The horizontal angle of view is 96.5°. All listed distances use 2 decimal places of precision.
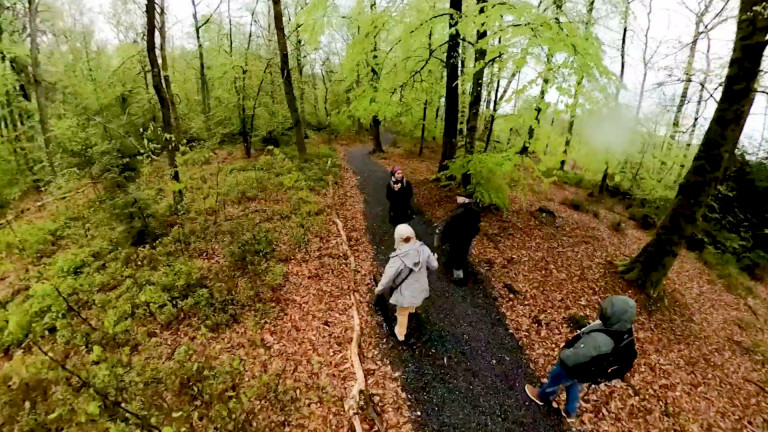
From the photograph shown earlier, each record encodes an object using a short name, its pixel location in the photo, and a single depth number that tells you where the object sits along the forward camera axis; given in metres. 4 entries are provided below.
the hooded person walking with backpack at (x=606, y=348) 3.94
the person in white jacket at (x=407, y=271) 5.11
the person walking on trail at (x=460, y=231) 6.79
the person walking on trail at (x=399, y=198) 8.44
